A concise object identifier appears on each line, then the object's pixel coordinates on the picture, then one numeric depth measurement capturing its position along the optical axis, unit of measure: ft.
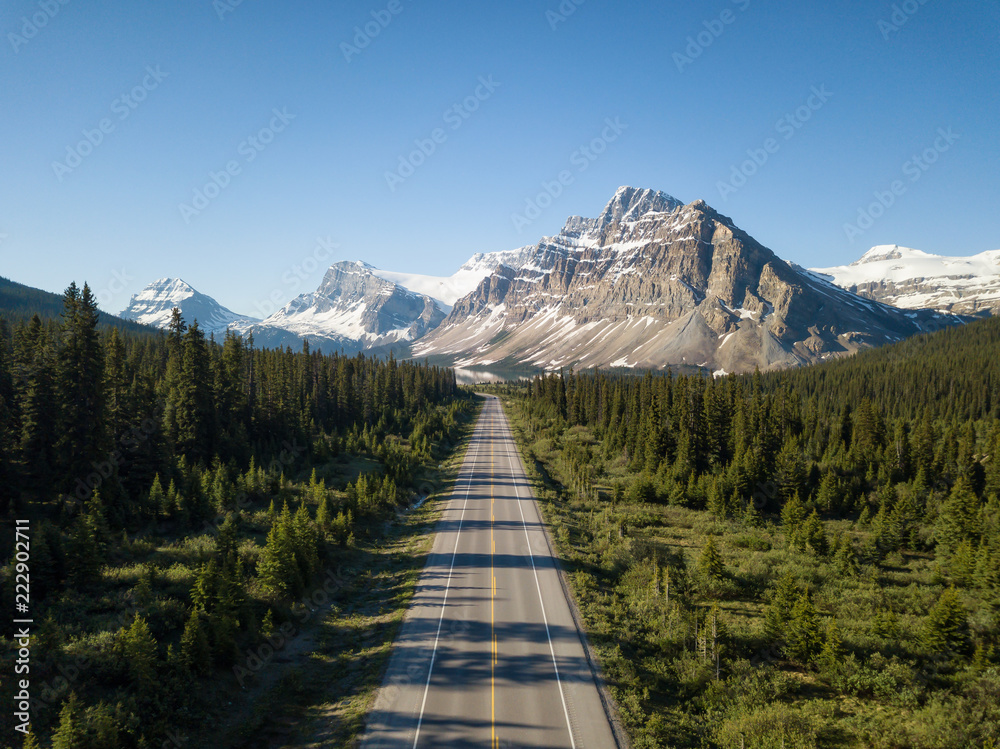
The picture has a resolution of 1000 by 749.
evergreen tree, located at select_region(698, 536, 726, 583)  95.25
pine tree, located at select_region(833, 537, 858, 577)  101.60
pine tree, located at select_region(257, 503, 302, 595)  80.94
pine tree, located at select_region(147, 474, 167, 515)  103.71
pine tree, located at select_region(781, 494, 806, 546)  121.00
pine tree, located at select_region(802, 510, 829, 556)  115.55
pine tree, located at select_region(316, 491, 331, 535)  110.22
